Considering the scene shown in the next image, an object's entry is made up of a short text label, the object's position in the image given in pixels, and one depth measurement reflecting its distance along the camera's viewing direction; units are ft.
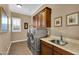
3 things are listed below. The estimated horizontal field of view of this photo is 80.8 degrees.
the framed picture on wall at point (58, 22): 4.13
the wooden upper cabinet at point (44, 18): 5.04
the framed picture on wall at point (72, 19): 3.13
